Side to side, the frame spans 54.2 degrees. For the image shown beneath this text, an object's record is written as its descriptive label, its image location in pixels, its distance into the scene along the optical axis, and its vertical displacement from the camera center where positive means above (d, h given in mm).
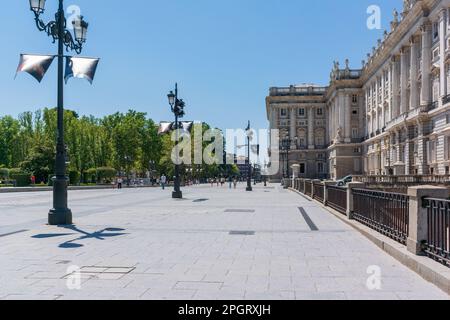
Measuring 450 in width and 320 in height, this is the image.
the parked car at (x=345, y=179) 42984 -1100
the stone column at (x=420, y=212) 6879 -697
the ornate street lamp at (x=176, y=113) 27250 +3632
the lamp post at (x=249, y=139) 43100 +3185
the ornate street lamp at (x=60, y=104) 12680 +2010
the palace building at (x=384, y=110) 44156 +9721
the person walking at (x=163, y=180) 47562 -1036
